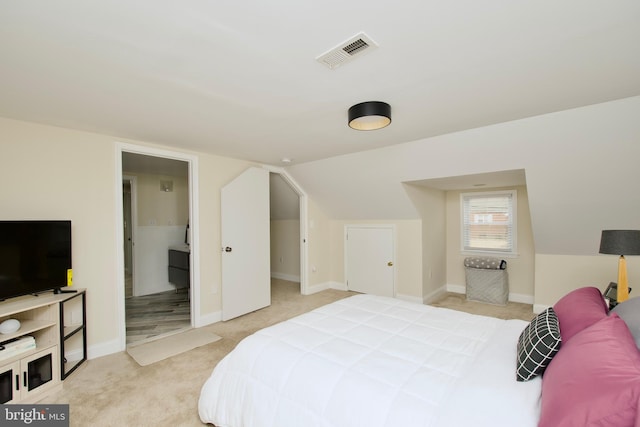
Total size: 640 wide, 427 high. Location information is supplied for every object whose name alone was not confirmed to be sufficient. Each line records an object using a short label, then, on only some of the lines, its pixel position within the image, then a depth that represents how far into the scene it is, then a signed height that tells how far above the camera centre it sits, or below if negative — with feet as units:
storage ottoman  13.94 -3.39
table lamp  7.16 -0.85
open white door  12.59 -1.34
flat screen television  7.34 -1.03
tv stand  6.65 -3.29
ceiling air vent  4.73 +2.81
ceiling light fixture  7.02 +2.41
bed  3.27 -2.55
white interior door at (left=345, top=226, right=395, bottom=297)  15.53 -2.62
